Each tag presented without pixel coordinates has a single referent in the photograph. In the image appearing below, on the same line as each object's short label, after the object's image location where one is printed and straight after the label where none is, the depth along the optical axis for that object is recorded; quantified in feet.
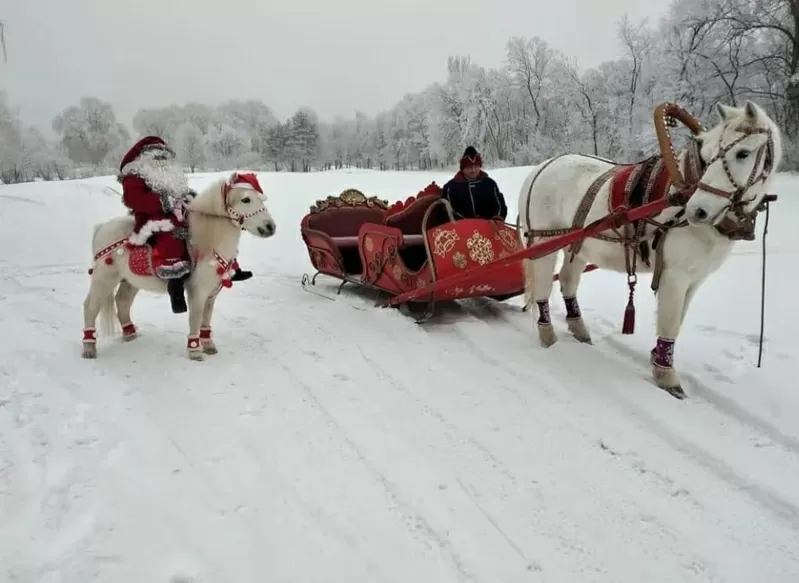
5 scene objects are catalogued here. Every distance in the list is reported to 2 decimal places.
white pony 13.39
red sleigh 16.10
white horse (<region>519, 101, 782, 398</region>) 9.48
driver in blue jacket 17.03
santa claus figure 13.39
